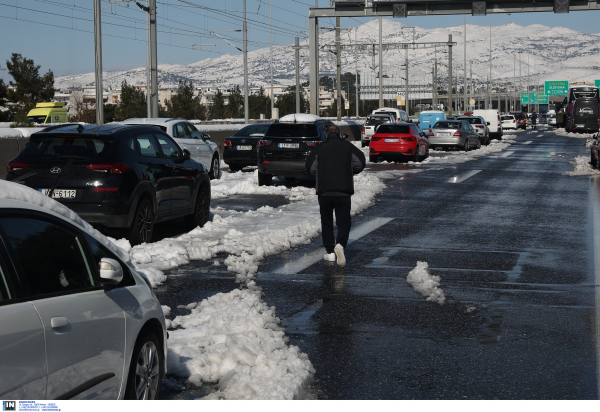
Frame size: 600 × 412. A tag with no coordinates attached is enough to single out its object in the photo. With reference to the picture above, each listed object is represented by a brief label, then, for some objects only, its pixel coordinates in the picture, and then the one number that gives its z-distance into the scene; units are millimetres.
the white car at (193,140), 20328
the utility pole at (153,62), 34031
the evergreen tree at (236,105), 112950
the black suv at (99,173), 10484
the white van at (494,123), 56031
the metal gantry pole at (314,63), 42531
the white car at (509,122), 82938
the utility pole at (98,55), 28531
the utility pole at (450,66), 75462
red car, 30969
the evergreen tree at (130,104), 87025
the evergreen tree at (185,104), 102250
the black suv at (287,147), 20766
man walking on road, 9961
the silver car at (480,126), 47156
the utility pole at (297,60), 61516
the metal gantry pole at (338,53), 57666
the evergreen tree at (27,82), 76688
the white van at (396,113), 46125
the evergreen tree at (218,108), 109944
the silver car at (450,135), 39531
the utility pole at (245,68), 47612
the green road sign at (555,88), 134625
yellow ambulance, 58875
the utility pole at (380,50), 65625
